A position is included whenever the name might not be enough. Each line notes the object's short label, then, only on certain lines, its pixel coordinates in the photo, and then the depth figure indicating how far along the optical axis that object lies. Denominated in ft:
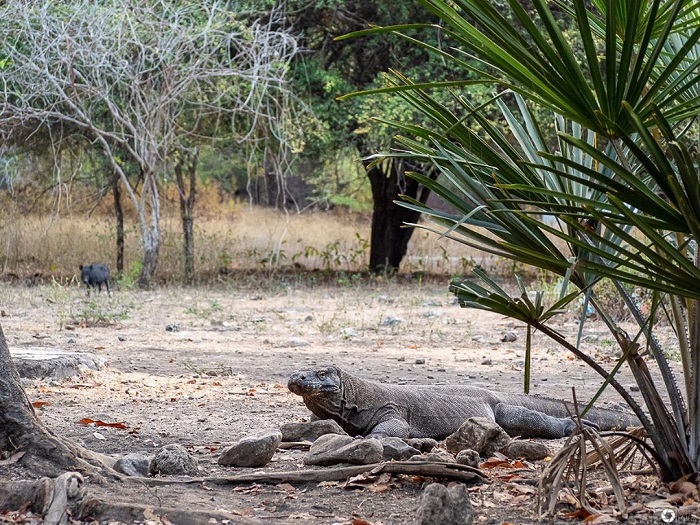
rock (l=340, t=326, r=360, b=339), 67.04
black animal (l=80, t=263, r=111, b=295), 90.99
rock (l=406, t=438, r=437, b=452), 30.66
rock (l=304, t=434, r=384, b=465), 27.04
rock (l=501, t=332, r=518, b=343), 66.85
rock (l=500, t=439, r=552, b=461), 31.19
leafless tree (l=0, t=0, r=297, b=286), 93.30
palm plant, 18.78
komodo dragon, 35.53
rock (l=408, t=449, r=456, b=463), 26.42
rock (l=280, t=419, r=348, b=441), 33.53
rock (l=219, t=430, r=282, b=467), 28.63
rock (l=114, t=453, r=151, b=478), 25.99
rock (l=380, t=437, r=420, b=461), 28.81
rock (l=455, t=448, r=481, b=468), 27.40
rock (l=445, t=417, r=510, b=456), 30.96
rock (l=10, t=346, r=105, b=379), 44.75
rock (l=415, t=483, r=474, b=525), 20.56
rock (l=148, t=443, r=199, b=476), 26.66
